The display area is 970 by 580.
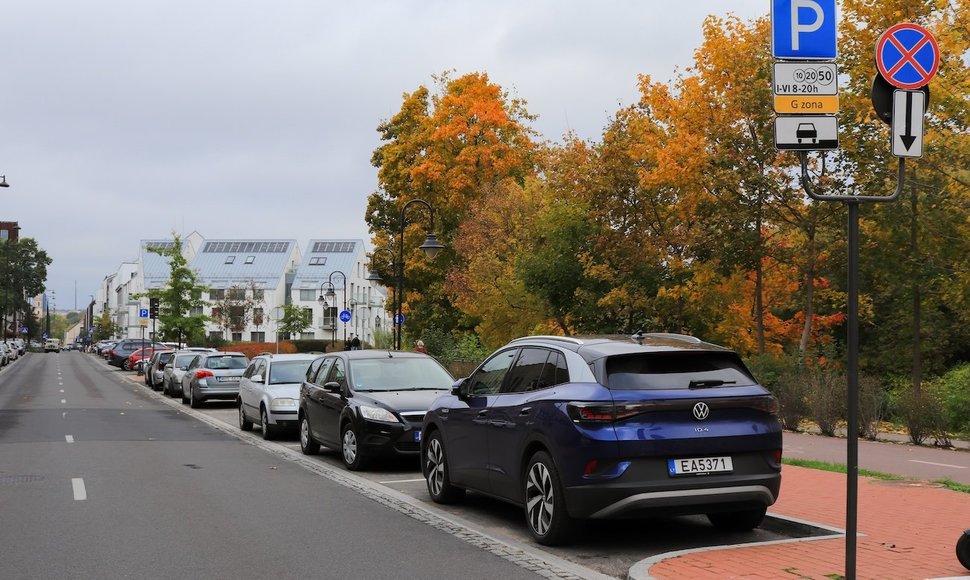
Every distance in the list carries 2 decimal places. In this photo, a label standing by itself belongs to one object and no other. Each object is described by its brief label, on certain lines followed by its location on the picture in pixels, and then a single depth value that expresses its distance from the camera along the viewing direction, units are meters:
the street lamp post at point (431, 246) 28.47
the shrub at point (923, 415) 15.52
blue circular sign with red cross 6.11
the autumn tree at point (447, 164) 43.34
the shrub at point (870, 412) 16.62
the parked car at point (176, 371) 31.98
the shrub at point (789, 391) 18.39
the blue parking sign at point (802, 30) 6.20
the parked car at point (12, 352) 76.24
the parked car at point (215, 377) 26.52
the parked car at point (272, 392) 17.58
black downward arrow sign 6.07
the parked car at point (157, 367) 36.76
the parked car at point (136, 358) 57.72
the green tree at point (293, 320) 90.12
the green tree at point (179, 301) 58.88
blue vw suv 7.29
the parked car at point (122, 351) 62.41
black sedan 12.70
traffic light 53.75
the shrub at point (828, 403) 17.47
